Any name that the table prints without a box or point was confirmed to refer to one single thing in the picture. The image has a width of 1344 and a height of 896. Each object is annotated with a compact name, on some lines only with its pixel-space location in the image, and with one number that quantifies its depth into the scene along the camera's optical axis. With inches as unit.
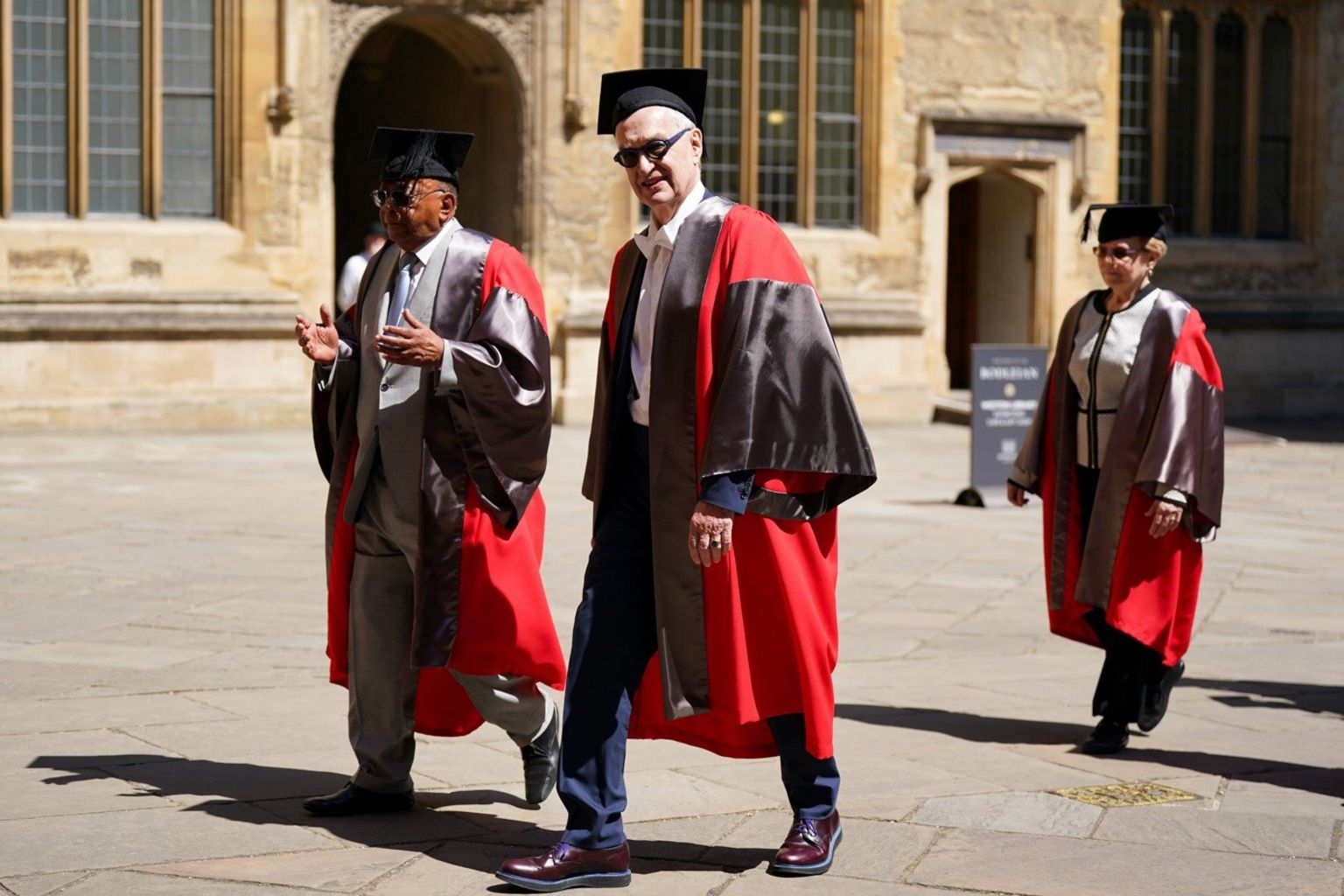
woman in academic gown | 250.7
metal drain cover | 218.4
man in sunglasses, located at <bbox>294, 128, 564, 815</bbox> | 201.5
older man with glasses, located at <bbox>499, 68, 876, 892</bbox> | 179.2
